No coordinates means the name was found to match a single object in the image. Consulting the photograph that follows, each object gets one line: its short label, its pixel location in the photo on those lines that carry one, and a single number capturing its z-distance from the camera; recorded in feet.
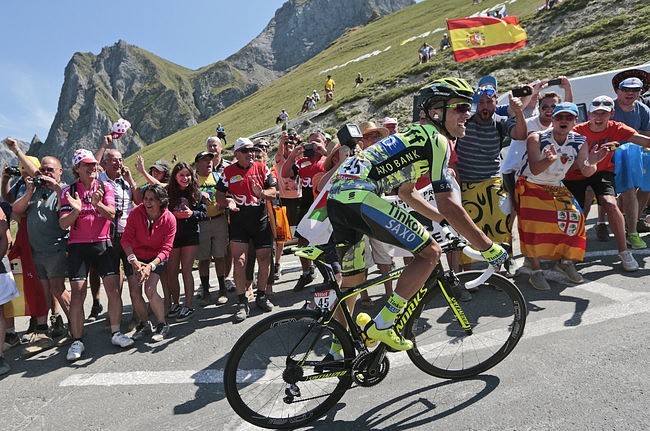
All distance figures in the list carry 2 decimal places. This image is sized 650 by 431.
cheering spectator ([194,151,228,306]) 20.63
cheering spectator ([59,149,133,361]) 15.94
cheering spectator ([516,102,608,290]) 16.81
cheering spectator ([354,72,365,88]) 138.30
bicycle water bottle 10.59
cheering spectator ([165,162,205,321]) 18.70
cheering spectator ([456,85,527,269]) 17.49
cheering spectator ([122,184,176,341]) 16.53
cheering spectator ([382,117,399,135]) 20.55
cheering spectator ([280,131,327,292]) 21.13
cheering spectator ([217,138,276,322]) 18.43
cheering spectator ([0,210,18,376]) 14.79
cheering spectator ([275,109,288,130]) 116.26
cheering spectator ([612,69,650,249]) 20.42
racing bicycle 9.93
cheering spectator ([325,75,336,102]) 133.59
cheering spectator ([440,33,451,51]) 129.10
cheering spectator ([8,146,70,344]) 17.04
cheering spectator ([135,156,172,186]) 19.79
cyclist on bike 10.21
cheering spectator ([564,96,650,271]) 18.44
